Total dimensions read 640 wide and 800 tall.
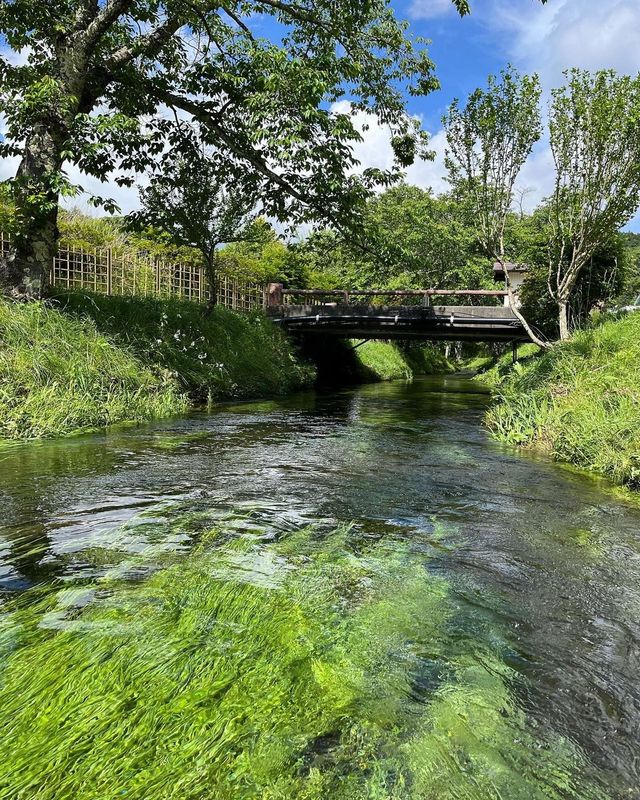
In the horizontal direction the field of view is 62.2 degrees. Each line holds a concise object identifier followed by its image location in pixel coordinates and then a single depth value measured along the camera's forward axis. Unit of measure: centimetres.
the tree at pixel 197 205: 1392
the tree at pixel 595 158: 1090
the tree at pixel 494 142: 1240
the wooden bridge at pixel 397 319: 1872
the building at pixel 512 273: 2322
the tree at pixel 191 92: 973
